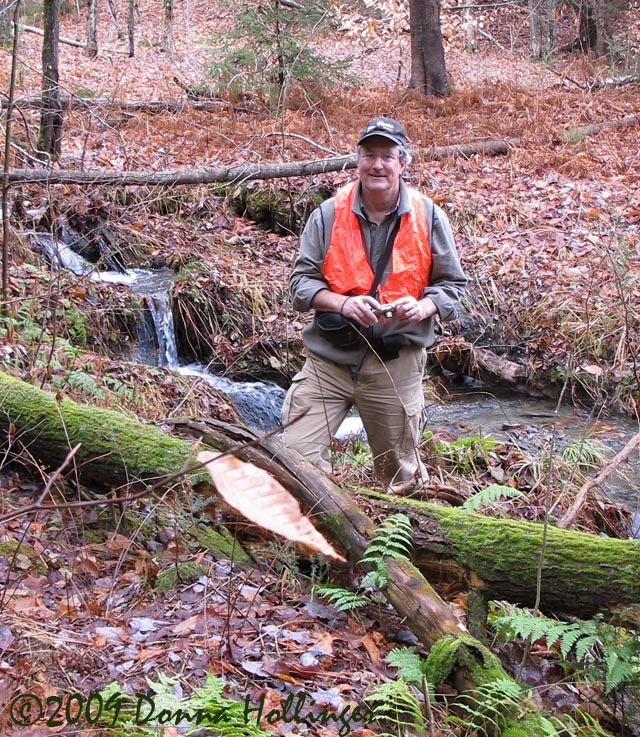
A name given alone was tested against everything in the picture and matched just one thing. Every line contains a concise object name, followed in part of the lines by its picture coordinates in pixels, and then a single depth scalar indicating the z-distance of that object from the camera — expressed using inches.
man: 177.9
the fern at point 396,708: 105.7
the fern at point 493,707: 109.0
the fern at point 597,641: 118.3
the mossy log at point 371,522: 128.4
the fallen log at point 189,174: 341.7
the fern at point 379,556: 133.3
